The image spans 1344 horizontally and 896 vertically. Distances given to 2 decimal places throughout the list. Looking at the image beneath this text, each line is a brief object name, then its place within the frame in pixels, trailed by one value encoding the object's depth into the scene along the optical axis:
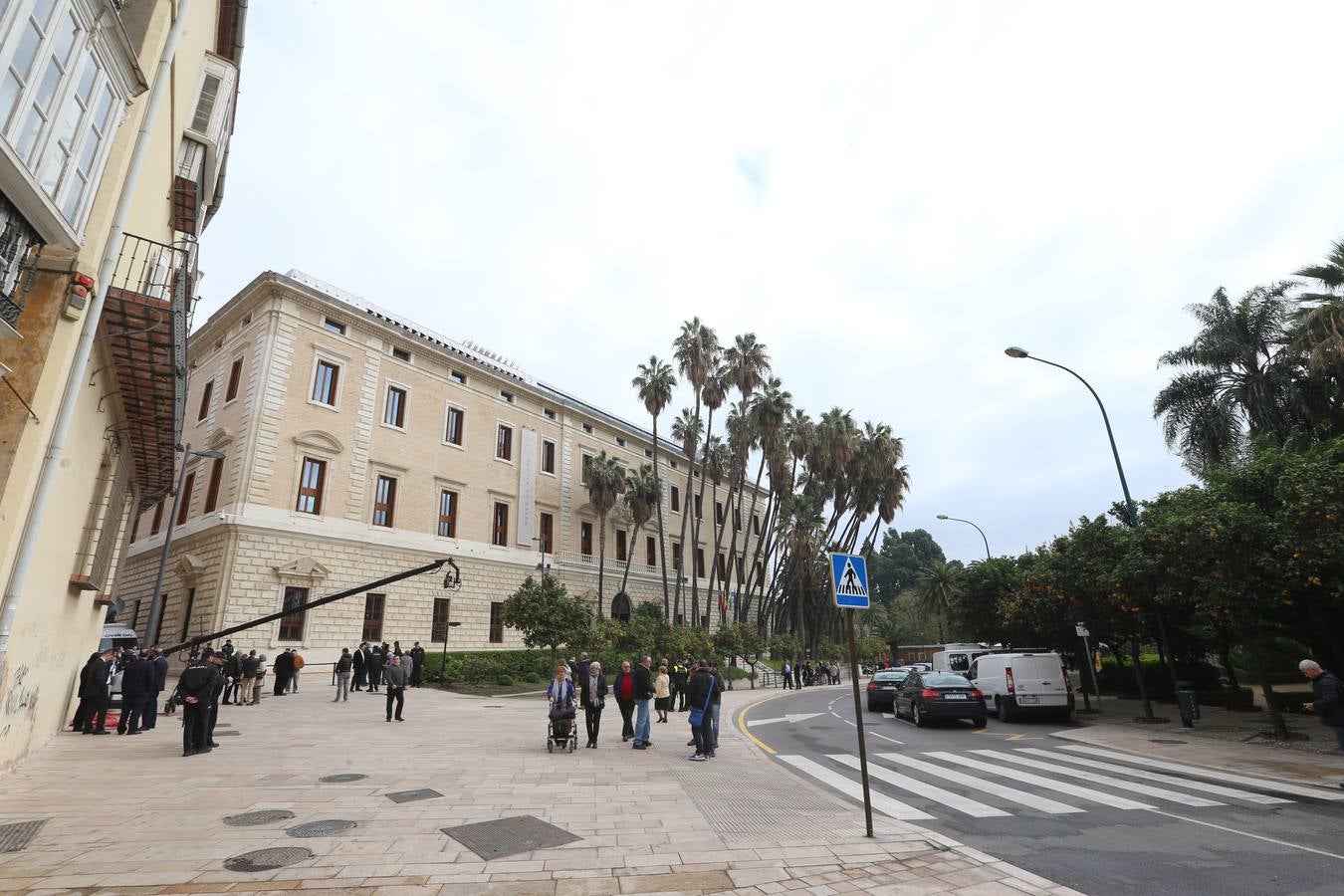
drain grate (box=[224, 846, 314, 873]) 5.26
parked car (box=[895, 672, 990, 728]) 16.52
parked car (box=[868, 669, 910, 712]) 22.00
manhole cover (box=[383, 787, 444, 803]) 7.77
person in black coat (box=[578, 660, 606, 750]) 12.73
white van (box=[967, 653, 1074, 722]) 17.31
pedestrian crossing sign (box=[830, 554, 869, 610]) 7.48
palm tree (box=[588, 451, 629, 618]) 44.34
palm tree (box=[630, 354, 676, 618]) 46.66
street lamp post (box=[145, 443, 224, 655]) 19.81
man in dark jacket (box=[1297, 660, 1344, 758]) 9.21
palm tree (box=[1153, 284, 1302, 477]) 24.12
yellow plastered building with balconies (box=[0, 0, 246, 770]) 6.27
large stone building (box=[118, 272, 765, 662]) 28.47
